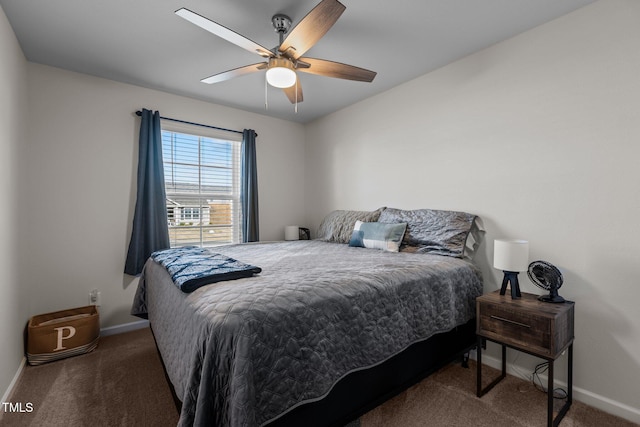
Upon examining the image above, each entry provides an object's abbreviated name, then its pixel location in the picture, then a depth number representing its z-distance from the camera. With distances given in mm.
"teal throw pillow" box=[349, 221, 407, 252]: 2529
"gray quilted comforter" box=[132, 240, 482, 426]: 1025
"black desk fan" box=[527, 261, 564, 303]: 1725
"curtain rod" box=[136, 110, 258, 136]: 2982
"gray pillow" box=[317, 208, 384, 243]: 3086
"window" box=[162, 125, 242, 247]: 3322
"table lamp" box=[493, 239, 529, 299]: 1763
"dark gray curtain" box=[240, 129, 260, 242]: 3660
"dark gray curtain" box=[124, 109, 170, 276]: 2926
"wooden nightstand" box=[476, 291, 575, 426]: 1542
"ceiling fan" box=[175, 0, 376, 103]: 1525
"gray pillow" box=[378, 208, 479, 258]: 2276
